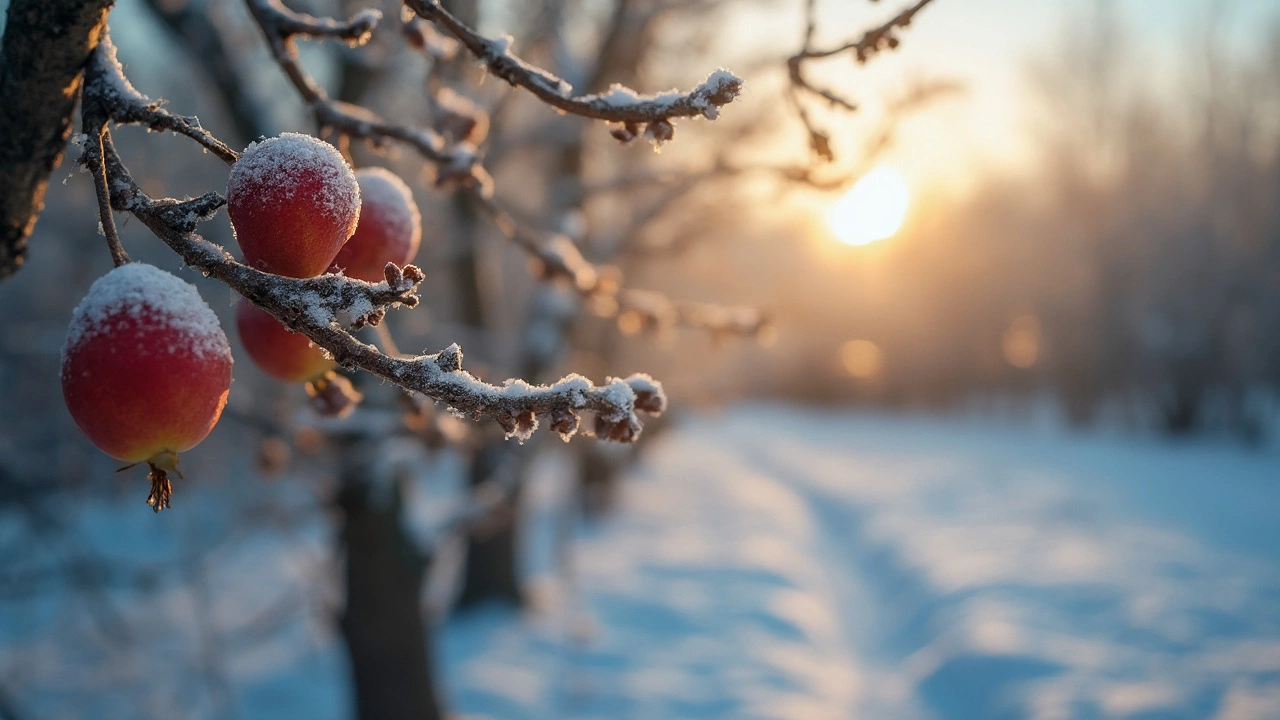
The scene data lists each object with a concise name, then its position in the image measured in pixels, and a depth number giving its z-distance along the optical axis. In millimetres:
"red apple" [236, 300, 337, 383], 421
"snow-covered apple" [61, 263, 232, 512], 355
